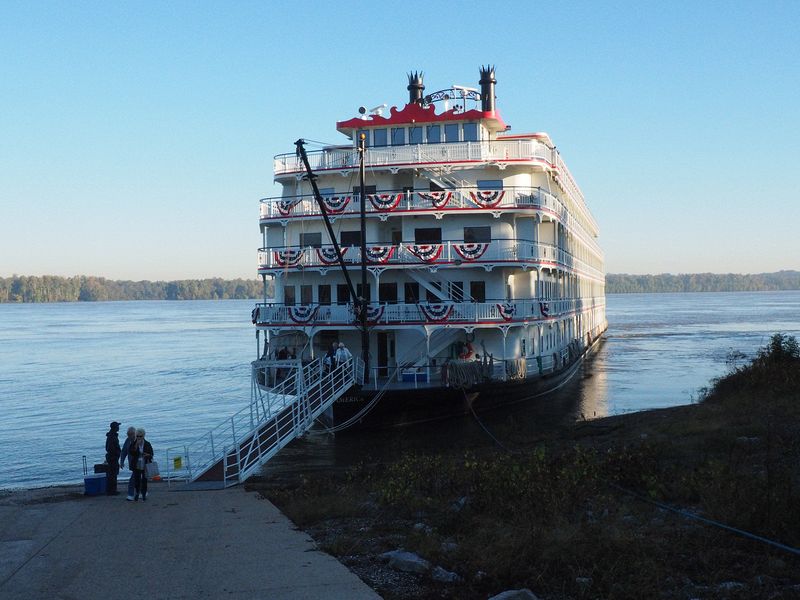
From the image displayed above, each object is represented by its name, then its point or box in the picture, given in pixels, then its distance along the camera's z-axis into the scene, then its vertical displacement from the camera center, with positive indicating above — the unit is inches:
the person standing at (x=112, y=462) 701.3 -131.6
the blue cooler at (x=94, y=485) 703.1 -150.9
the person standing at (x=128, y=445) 681.0 -116.6
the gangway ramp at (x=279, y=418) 797.2 -134.0
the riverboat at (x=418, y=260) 1158.3 +53.3
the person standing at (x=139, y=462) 652.7 -123.1
